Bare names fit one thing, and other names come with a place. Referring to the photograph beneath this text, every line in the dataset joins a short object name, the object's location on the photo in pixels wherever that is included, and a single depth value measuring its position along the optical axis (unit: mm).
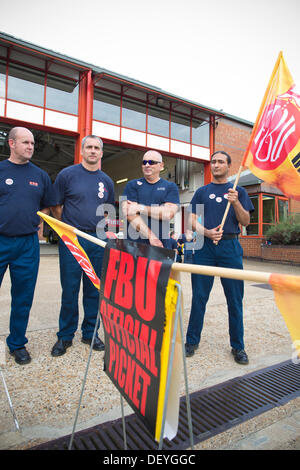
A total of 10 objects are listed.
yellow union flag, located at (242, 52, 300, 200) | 2262
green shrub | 12234
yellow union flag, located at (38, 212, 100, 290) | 1954
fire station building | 12477
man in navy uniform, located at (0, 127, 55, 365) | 2648
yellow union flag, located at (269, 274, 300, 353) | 911
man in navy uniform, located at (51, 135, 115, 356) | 2975
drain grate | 1702
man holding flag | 2904
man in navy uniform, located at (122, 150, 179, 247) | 2936
